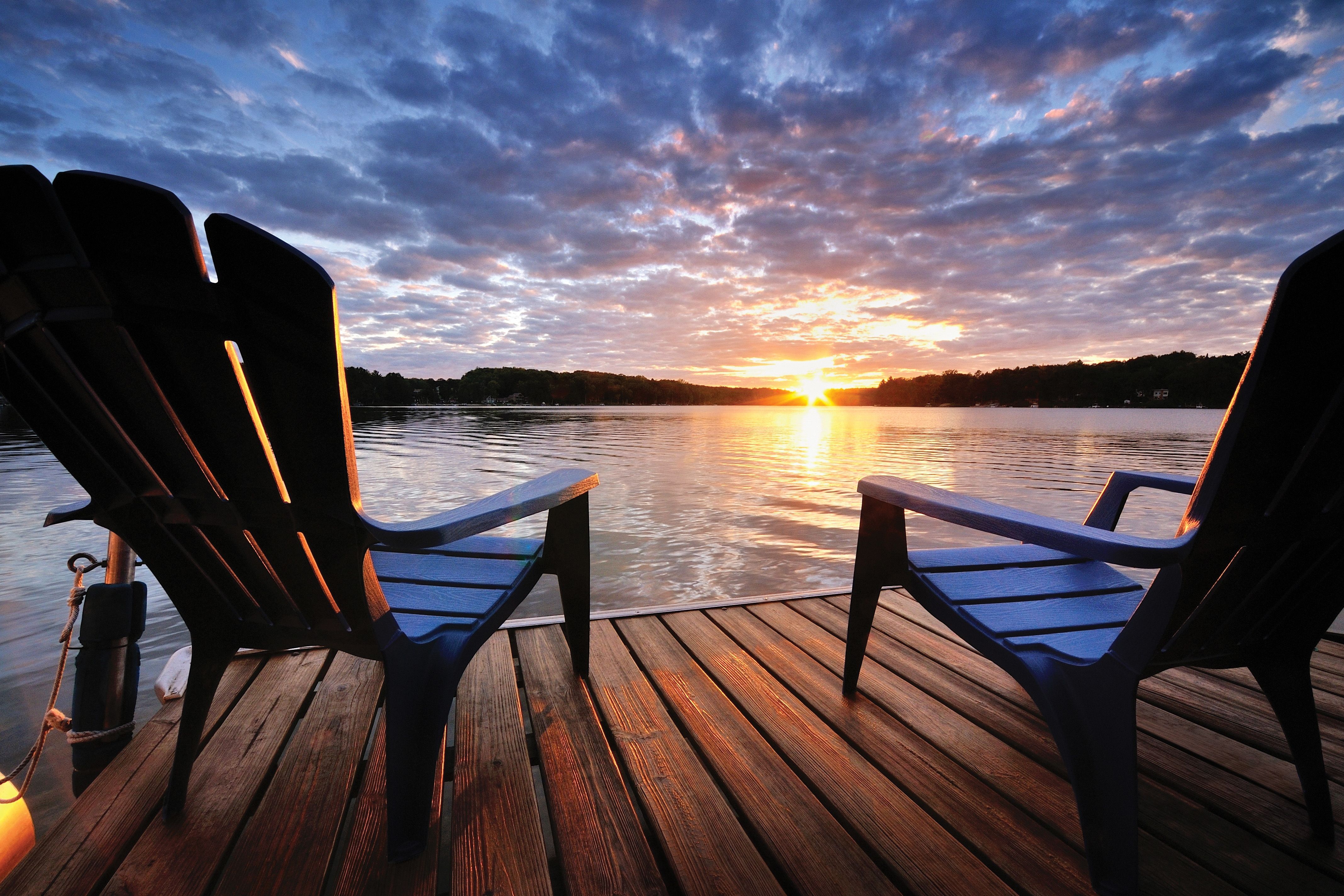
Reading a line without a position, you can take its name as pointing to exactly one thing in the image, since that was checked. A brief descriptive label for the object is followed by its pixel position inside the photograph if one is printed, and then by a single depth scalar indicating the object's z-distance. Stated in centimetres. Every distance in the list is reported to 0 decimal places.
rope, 125
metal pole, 143
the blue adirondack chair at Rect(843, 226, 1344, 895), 84
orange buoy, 104
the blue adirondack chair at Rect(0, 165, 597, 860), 77
